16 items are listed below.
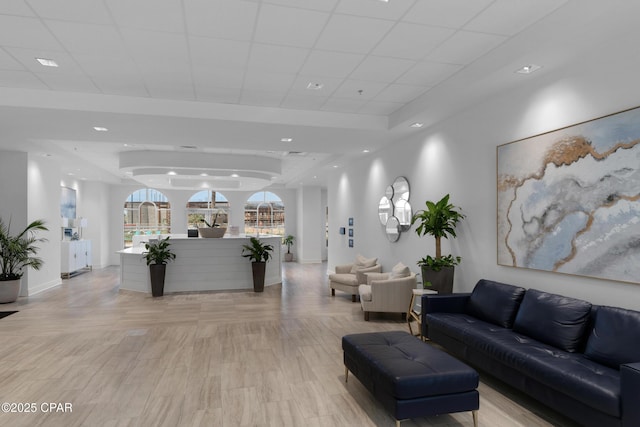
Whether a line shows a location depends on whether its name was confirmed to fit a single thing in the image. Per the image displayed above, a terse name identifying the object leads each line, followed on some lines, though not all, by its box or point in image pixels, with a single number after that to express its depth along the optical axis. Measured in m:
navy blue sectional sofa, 2.50
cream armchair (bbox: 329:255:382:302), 7.59
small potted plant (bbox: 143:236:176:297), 8.25
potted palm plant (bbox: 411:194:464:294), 5.14
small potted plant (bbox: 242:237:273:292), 8.74
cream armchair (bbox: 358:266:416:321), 6.10
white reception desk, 8.70
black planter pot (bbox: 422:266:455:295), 5.15
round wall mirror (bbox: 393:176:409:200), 6.78
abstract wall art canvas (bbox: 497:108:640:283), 3.18
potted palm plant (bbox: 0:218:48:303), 7.49
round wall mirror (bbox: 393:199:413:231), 6.67
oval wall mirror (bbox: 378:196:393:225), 7.41
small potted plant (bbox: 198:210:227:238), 9.12
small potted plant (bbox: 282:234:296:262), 15.30
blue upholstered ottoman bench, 2.80
